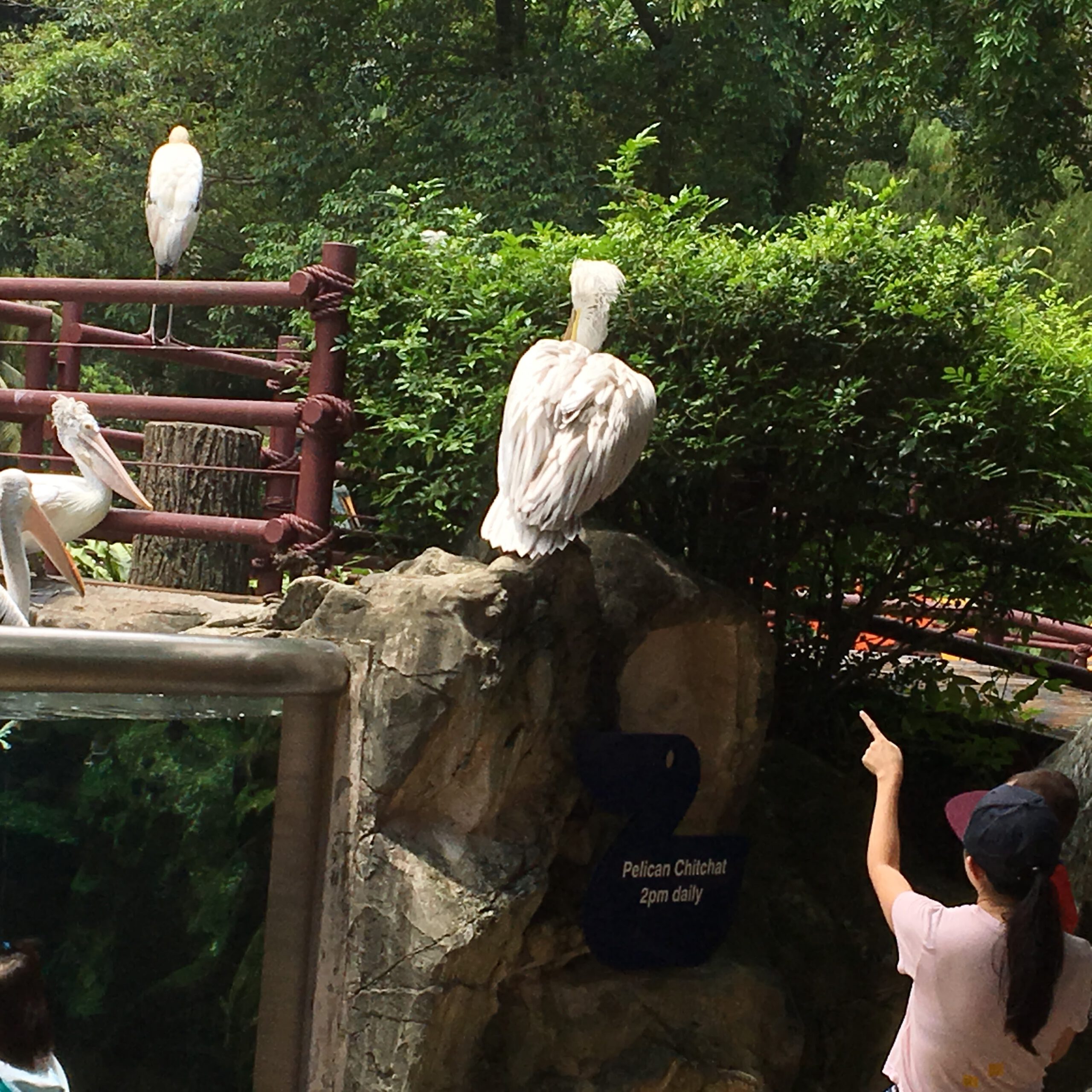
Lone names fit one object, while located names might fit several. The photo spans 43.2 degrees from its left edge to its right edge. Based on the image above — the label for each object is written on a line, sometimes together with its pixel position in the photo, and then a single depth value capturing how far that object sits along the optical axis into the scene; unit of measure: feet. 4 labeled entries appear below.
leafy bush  14.12
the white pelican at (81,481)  14.88
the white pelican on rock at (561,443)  11.78
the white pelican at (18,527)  13.26
